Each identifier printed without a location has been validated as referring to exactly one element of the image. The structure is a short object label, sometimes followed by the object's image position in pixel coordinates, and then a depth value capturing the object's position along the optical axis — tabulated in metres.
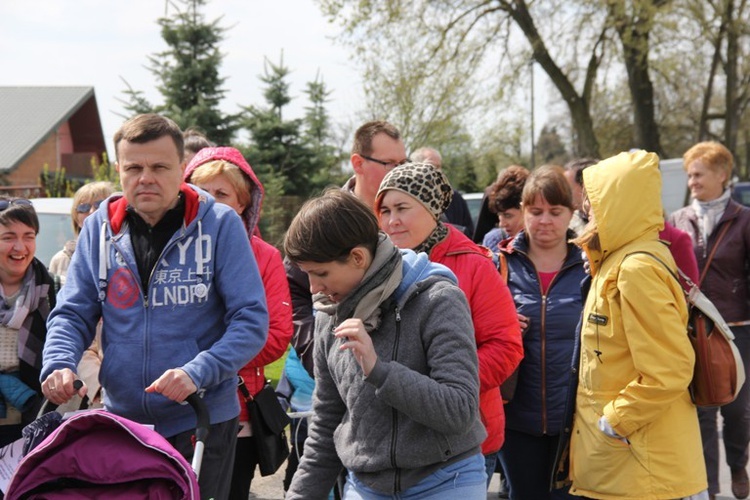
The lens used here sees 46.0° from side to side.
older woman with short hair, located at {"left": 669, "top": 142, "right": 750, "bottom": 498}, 6.03
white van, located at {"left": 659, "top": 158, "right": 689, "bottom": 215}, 20.89
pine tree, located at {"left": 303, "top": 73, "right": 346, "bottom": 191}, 21.47
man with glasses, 4.49
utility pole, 24.30
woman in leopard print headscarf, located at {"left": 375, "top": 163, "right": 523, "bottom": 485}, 3.45
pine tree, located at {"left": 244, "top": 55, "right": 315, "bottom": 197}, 20.53
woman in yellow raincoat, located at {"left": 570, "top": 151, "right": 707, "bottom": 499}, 3.39
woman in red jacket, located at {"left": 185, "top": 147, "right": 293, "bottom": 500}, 4.04
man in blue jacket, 3.23
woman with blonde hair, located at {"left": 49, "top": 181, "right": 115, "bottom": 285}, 5.94
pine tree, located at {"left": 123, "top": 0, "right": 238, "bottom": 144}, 19.38
